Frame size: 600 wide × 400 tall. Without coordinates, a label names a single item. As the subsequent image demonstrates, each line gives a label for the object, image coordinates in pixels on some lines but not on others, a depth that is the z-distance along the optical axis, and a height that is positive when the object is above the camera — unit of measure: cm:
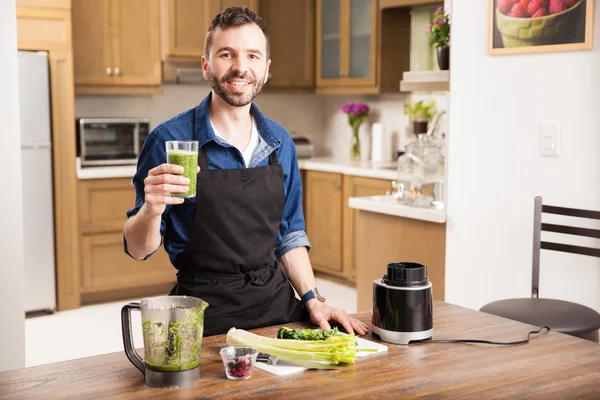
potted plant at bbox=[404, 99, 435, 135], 541 +24
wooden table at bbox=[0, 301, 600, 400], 136 -44
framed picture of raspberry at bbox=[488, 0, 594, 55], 282 +47
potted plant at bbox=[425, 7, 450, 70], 346 +51
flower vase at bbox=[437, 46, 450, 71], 345 +41
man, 186 -16
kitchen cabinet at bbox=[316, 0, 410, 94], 558 +76
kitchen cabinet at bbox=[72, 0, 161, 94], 512 +69
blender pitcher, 135 -35
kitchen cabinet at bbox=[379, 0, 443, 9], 507 +97
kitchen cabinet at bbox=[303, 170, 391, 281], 552 -54
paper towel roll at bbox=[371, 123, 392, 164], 568 +1
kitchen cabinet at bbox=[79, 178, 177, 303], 502 -66
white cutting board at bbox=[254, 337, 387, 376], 147 -43
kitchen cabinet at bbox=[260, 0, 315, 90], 609 +85
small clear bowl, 141 -41
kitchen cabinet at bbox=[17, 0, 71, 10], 460 +88
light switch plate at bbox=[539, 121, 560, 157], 294 +3
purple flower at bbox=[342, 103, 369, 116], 602 +30
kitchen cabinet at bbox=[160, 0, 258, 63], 542 +88
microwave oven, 514 +5
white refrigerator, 464 -23
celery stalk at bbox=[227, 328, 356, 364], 149 -40
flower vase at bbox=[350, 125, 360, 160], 612 +1
